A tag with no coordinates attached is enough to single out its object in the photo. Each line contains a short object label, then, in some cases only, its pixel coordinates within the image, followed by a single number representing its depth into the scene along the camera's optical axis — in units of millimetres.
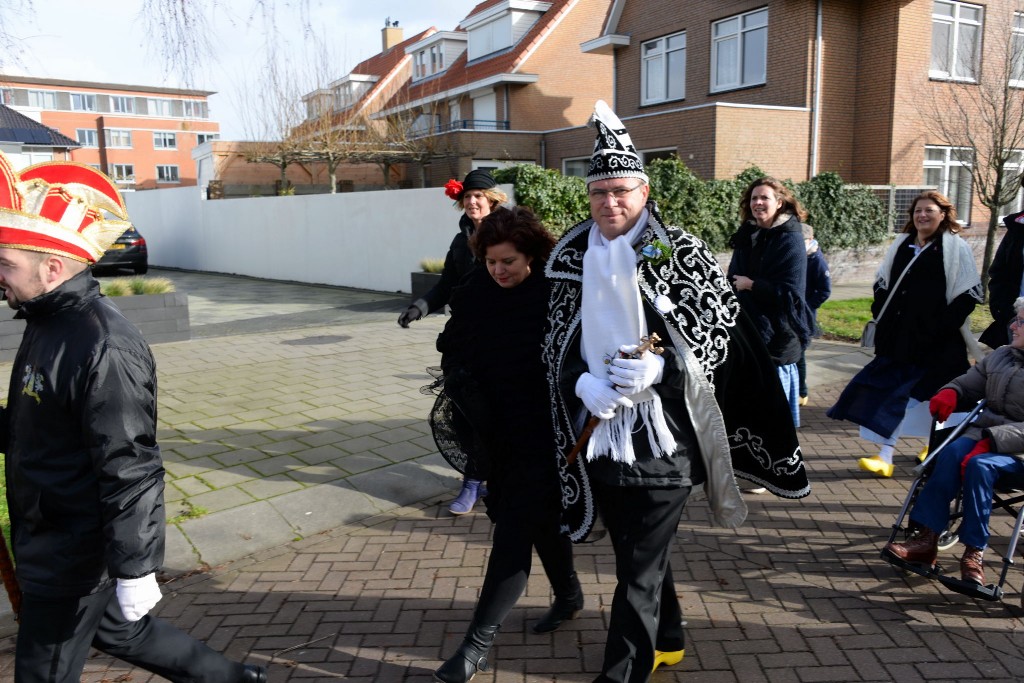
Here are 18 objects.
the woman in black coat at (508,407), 3037
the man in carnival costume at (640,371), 2645
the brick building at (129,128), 60531
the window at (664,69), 21562
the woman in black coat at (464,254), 4566
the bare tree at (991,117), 13594
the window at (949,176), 19641
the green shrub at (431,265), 12969
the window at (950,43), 18875
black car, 18469
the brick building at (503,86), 26391
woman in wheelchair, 3645
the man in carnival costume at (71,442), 2242
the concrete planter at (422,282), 12617
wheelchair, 3520
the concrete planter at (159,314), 9945
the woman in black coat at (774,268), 5262
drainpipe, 18109
